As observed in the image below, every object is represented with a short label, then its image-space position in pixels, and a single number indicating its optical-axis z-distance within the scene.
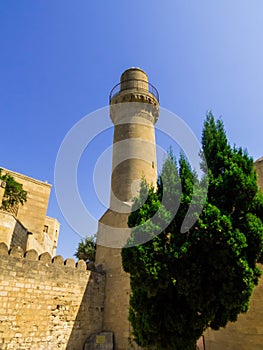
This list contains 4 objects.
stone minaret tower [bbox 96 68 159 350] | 10.29
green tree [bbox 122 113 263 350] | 5.72
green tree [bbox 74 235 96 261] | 17.17
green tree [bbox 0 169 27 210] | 13.11
